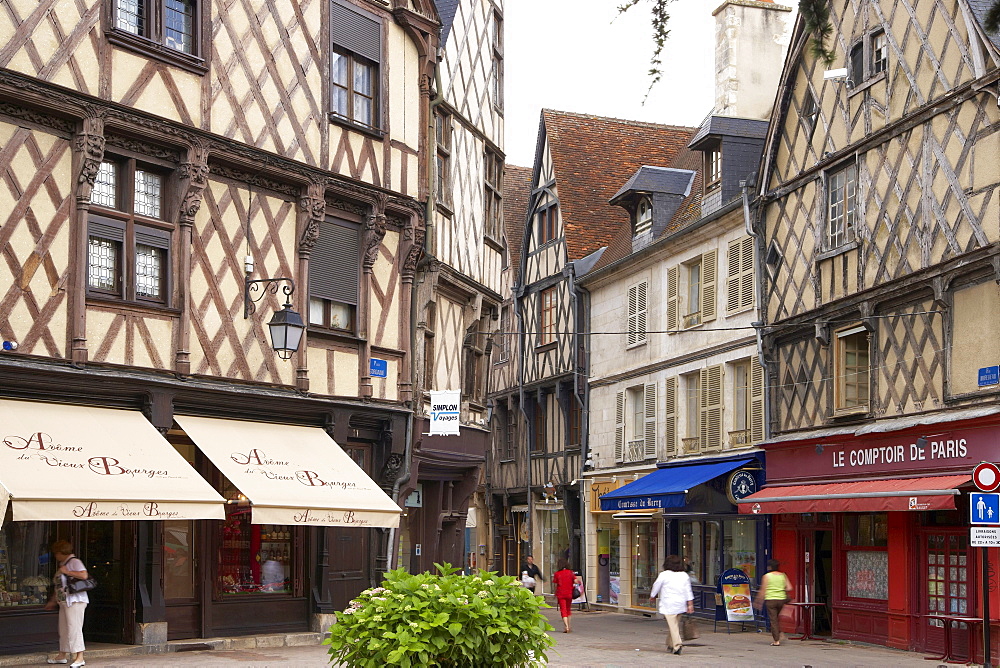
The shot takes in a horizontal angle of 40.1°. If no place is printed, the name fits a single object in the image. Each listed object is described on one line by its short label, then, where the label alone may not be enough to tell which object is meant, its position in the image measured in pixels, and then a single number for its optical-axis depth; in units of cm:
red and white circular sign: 1230
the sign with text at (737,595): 2083
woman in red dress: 2097
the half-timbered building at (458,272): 1902
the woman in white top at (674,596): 1691
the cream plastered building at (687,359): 2272
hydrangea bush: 721
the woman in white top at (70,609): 1226
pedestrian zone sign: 1220
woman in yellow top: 1858
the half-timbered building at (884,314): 1634
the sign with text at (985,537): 1209
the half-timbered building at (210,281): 1286
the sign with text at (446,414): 1800
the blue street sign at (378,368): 1677
